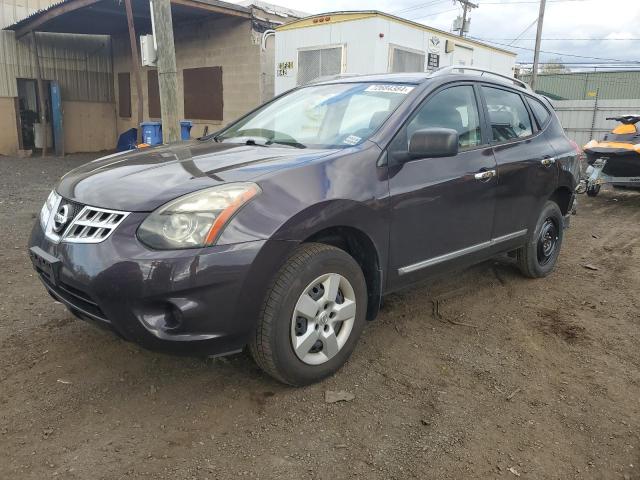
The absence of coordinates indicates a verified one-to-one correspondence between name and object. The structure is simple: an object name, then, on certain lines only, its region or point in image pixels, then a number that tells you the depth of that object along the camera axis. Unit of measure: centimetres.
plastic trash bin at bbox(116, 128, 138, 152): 1644
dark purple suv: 244
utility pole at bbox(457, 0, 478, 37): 3191
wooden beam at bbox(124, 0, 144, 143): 1107
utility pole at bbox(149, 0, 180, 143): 630
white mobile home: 938
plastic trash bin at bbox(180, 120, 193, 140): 1104
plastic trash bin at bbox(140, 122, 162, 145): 1137
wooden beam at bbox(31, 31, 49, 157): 1540
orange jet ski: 923
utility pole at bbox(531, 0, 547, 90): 2188
